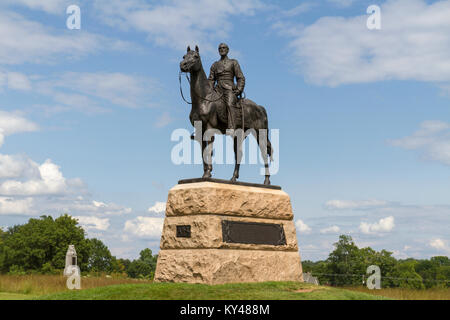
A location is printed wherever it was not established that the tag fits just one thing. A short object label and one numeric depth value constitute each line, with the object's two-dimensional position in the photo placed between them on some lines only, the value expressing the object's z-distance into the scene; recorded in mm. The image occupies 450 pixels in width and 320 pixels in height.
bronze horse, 13430
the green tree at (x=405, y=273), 47456
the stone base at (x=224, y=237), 12336
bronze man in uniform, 13984
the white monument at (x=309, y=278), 20742
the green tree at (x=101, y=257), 46844
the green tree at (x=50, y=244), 37438
